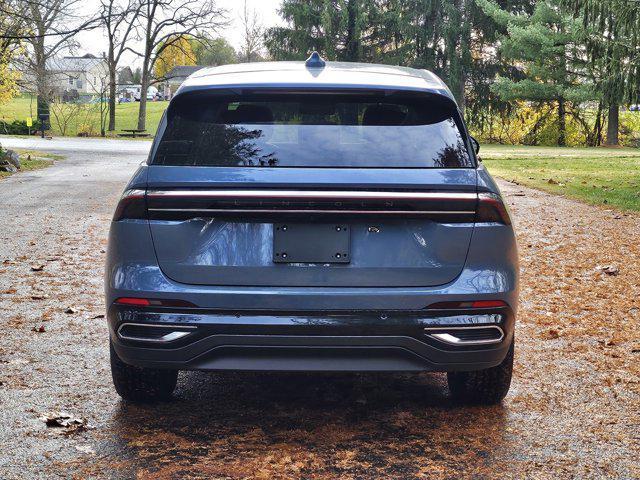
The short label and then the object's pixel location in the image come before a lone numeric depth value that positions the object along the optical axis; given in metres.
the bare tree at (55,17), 17.86
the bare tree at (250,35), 66.56
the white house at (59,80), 50.16
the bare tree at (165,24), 52.09
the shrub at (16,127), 54.38
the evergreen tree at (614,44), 19.44
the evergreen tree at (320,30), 50.38
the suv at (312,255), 3.77
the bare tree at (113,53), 56.15
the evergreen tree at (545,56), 41.66
